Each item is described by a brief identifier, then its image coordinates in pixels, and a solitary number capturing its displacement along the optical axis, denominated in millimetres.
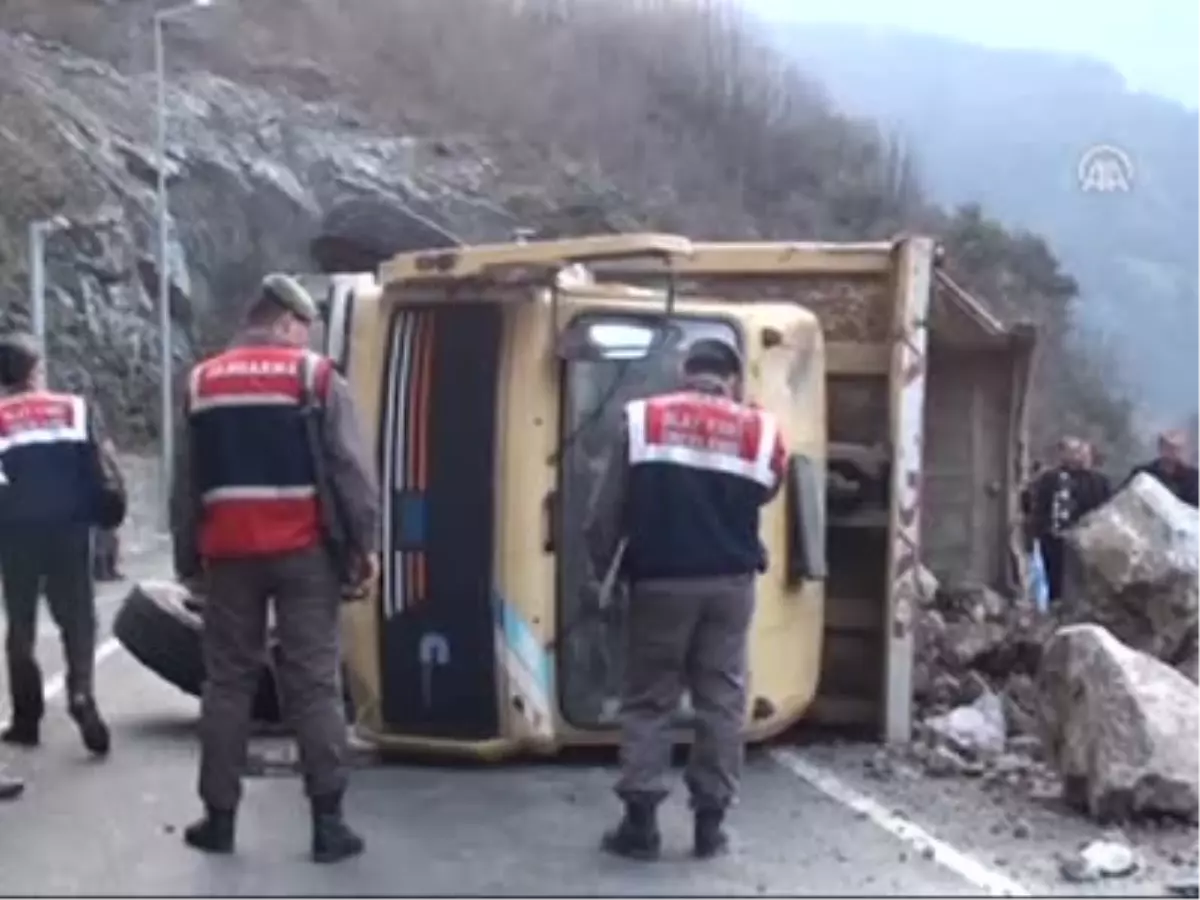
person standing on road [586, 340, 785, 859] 7922
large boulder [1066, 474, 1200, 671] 11398
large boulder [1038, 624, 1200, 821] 8906
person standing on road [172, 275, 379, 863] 7586
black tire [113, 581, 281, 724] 11023
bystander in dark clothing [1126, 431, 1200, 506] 13703
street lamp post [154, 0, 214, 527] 42094
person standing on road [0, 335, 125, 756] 10070
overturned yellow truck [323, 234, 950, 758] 9516
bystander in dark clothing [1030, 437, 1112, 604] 13648
